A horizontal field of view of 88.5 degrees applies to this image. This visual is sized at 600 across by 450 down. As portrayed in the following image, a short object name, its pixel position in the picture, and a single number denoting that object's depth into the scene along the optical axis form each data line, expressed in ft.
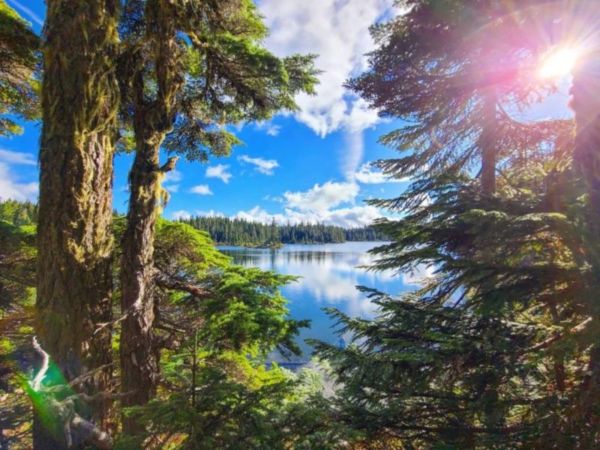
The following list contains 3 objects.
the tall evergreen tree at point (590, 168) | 6.88
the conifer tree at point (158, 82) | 13.01
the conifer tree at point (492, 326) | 7.71
